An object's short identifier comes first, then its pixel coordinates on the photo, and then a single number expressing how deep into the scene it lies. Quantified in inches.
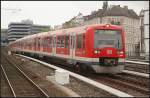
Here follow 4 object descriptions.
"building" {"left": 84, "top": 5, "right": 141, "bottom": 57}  3752.5
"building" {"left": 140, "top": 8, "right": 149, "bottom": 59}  2152.3
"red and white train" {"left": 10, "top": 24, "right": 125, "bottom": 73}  794.2
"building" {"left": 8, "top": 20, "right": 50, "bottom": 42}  7470.5
